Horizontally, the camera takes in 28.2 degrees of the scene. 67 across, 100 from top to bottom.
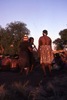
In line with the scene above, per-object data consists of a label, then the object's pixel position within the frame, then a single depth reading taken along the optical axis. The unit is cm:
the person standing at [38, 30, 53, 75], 526
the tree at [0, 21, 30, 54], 1904
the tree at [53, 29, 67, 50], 1776
